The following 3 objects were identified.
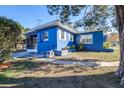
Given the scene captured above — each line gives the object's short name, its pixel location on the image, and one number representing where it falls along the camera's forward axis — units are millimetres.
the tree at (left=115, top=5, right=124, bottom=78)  3182
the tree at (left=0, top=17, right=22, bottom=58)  4216
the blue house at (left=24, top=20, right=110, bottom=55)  7340
